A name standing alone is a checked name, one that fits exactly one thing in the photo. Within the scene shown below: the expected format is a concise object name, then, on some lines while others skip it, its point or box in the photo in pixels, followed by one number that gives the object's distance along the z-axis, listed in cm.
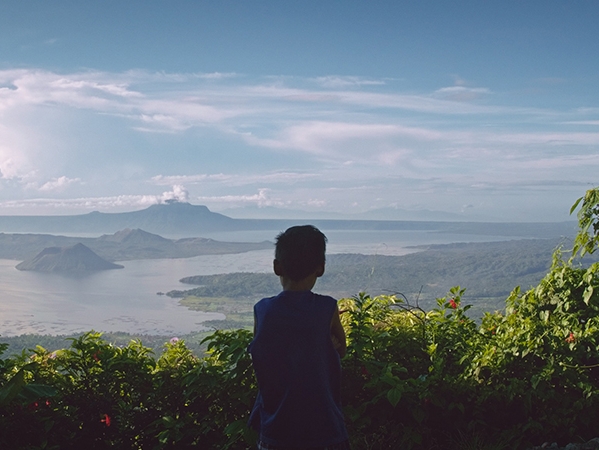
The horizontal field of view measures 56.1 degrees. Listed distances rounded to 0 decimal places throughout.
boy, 209
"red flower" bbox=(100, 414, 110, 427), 338
